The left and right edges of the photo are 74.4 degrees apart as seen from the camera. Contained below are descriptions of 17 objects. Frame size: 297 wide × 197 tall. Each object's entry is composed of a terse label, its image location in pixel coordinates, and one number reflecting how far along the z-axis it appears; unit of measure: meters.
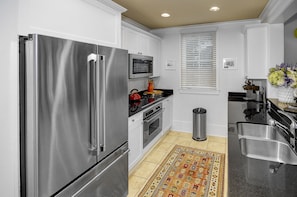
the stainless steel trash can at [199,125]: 4.09
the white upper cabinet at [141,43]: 3.00
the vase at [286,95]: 2.51
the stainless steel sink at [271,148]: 1.59
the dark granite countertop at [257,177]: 0.88
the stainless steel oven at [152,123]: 3.08
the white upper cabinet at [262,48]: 3.21
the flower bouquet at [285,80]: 2.35
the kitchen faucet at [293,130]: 1.55
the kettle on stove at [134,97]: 3.26
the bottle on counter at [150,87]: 4.31
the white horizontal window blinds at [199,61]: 4.23
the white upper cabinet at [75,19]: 1.35
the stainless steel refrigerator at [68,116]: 1.17
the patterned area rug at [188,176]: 2.38
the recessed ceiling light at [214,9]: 3.01
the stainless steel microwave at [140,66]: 3.12
